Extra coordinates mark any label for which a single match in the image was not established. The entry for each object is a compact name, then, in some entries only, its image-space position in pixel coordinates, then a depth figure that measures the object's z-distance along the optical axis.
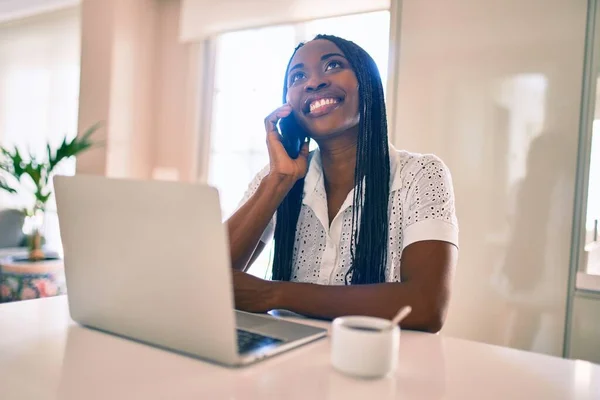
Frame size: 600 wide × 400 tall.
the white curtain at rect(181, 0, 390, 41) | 2.72
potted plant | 2.60
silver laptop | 0.59
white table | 0.55
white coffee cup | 0.60
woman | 1.11
